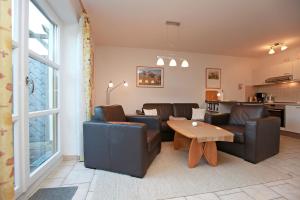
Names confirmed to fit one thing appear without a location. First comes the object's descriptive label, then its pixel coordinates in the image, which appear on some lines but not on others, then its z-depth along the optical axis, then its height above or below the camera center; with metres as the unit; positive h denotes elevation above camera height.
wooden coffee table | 2.26 -0.55
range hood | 4.55 +0.58
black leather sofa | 4.42 -0.29
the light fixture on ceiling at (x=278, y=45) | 4.16 +1.42
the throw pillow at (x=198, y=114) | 4.42 -0.42
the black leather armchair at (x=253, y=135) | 2.58 -0.61
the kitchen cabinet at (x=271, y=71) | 4.61 +0.85
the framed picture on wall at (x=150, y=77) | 4.85 +0.65
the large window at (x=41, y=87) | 1.90 +0.16
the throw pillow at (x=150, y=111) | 4.17 -0.33
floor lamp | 4.55 +0.27
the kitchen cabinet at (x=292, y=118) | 4.18 -0.51
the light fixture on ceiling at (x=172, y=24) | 3.14 +1.46
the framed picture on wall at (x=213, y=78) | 5.37 +0.68
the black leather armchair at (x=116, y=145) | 2.06 -0.62
